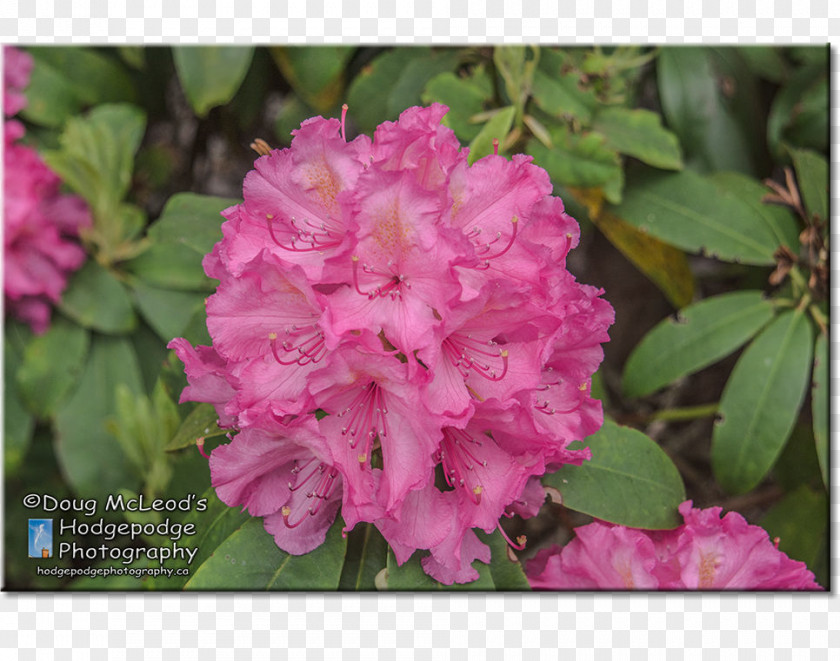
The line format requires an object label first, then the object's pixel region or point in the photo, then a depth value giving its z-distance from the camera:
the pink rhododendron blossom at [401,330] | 0.49
